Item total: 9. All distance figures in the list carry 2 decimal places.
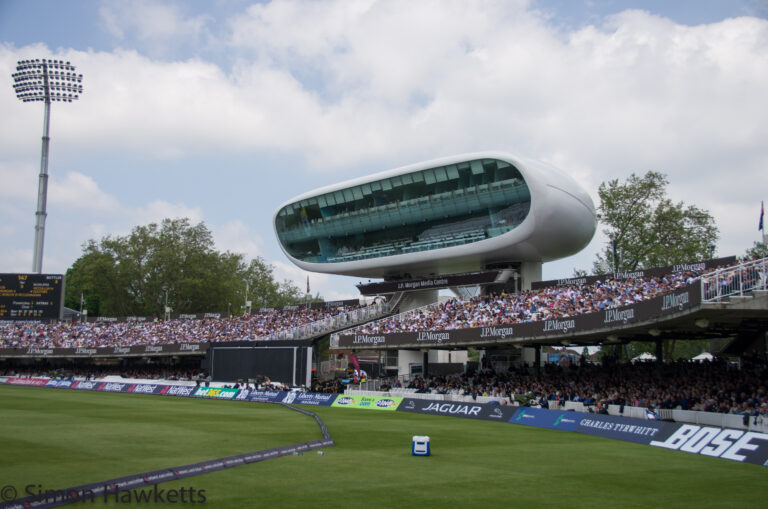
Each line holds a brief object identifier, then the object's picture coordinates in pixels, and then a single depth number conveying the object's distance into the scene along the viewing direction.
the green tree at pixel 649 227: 65.06
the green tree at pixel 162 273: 98.00
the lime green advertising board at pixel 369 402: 39.56
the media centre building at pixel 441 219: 52.56
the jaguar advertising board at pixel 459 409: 33.00
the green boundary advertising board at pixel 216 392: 48.19
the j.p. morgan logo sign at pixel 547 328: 26.27
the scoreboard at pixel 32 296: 66.06
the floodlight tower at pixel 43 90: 77.62
